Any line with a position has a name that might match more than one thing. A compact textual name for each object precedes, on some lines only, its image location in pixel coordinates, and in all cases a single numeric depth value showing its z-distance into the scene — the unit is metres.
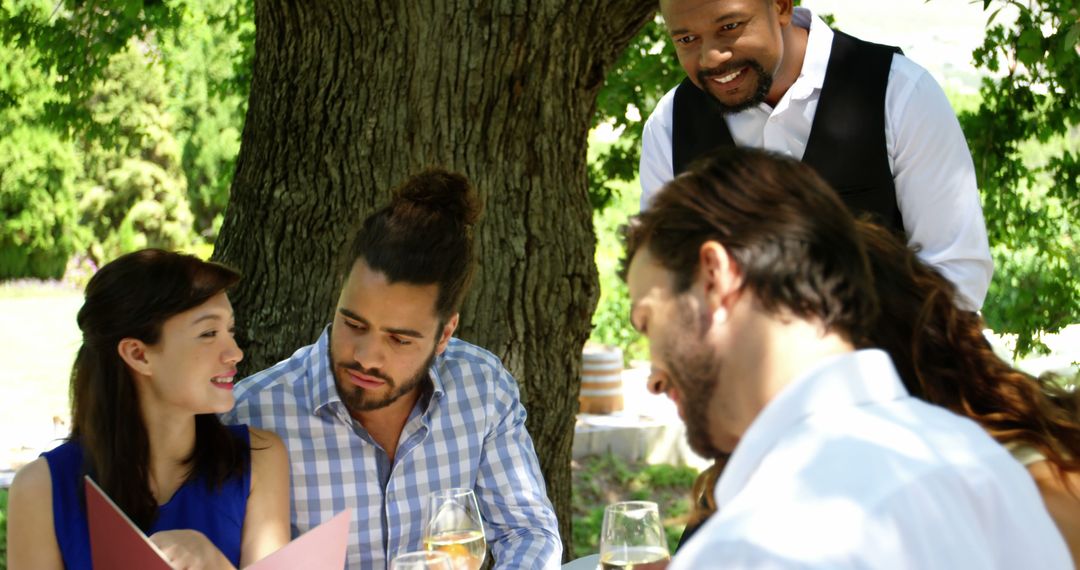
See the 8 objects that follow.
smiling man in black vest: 2.78
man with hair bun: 2.96
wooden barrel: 9.17
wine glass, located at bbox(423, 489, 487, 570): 2.29
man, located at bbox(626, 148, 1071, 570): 1.15
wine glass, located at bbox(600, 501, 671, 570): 2.09
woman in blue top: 2.78
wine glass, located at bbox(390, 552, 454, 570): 2.04
